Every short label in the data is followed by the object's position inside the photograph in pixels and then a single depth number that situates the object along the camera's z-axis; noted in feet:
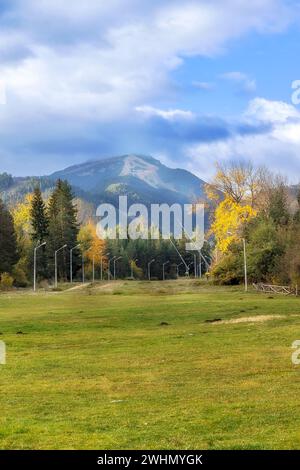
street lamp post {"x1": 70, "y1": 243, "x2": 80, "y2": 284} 399.93
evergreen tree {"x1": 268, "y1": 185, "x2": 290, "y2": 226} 316.60
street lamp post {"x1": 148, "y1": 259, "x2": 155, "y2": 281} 593.75
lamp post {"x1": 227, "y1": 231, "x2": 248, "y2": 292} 270.67
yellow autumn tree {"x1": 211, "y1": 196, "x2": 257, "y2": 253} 294.05
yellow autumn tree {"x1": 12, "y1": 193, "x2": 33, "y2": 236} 444.96
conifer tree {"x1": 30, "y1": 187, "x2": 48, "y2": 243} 402.11
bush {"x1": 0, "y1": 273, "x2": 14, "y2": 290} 315.47
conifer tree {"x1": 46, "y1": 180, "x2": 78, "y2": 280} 398.01
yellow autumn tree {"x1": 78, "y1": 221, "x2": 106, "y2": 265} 464.24
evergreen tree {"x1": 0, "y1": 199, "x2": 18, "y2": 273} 337.72
